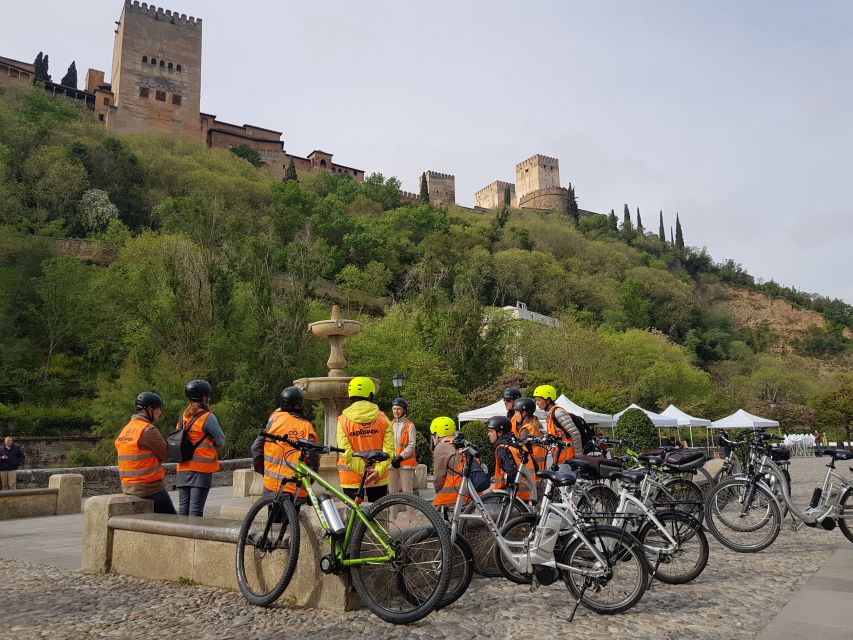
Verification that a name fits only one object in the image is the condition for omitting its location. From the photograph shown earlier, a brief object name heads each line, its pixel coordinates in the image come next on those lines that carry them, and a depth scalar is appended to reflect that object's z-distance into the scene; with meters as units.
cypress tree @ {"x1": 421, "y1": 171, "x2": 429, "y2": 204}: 98.75
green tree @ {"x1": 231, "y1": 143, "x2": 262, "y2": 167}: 88.38
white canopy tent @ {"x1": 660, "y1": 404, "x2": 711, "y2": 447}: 26.14
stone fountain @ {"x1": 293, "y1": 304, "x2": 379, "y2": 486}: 12.12
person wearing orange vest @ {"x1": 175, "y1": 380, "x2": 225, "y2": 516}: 6.95
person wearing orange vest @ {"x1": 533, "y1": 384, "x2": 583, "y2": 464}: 7.58
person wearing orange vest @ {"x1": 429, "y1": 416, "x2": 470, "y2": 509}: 6.62
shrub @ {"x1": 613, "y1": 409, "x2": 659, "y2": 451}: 20.66
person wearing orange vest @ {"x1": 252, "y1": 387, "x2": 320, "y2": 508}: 5.81
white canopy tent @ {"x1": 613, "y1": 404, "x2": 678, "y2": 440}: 25.93
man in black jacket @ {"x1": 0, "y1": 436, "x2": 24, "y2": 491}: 14.52
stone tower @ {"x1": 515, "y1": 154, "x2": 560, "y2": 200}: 137.12
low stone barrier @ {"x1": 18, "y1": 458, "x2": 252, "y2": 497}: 15.90
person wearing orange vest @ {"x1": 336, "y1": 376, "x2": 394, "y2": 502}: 6.24
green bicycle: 4.56
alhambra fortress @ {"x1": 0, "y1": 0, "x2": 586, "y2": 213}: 82.25
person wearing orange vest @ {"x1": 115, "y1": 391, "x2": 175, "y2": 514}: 6.69
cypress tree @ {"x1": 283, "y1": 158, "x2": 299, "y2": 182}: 82.61
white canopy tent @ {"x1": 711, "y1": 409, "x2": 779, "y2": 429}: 28.84
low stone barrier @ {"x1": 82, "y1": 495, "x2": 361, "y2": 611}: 4.97
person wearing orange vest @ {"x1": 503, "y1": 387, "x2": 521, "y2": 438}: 8.18
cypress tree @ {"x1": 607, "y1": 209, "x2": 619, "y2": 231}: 123.96
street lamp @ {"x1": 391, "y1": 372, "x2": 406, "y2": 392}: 20.86
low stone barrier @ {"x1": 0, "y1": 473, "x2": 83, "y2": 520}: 12.41
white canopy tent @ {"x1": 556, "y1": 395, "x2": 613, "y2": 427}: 19.22
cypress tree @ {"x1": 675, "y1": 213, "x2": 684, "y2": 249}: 131.00
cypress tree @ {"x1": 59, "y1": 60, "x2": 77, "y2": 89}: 82.25
